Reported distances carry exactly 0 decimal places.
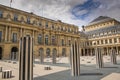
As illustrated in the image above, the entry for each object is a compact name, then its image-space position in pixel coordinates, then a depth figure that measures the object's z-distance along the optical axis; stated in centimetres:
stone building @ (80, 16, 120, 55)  3404
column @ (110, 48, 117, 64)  1027
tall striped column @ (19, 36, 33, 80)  338
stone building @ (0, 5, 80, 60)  2036
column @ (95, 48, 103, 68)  800
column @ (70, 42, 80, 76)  567
